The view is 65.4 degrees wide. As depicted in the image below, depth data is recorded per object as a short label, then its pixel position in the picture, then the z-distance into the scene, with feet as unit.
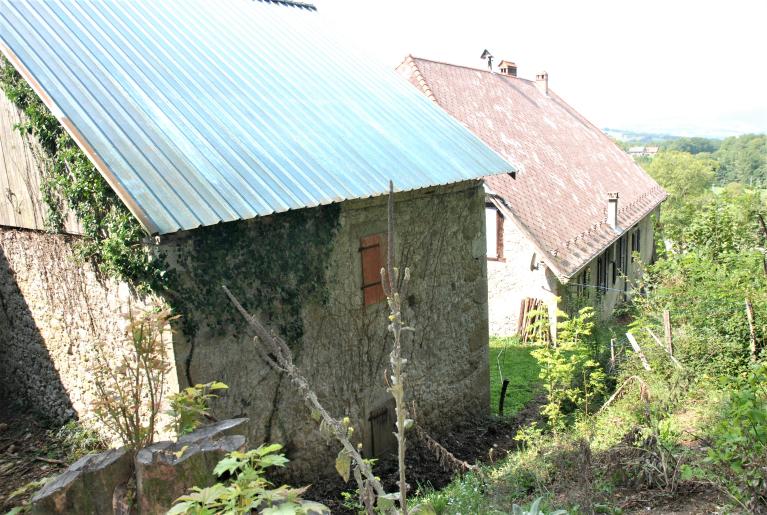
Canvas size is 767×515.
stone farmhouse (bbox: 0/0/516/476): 17.98
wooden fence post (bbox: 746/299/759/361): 24.73
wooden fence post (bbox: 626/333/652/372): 27.25
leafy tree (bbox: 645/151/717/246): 162.91
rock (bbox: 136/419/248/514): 10.99
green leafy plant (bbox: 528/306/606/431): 25.44
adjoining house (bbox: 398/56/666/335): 44.91
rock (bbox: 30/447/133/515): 10.97
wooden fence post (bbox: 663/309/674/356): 26.44
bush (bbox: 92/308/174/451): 12.25
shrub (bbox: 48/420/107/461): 19.88
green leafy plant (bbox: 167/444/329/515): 8.35
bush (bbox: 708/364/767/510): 12.62
